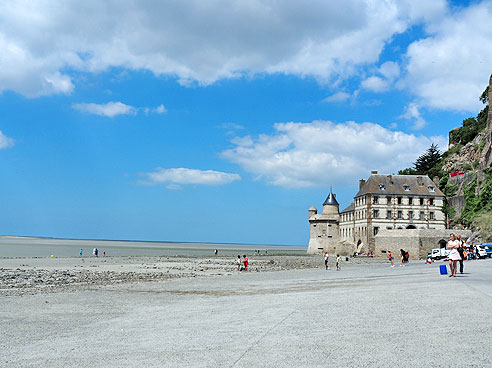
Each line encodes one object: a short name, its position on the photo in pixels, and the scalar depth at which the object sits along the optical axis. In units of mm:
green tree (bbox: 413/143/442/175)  103312
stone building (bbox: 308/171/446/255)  76562
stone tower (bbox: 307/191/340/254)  89375
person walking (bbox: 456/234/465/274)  22359
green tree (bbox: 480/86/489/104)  92338
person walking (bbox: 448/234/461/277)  20938
